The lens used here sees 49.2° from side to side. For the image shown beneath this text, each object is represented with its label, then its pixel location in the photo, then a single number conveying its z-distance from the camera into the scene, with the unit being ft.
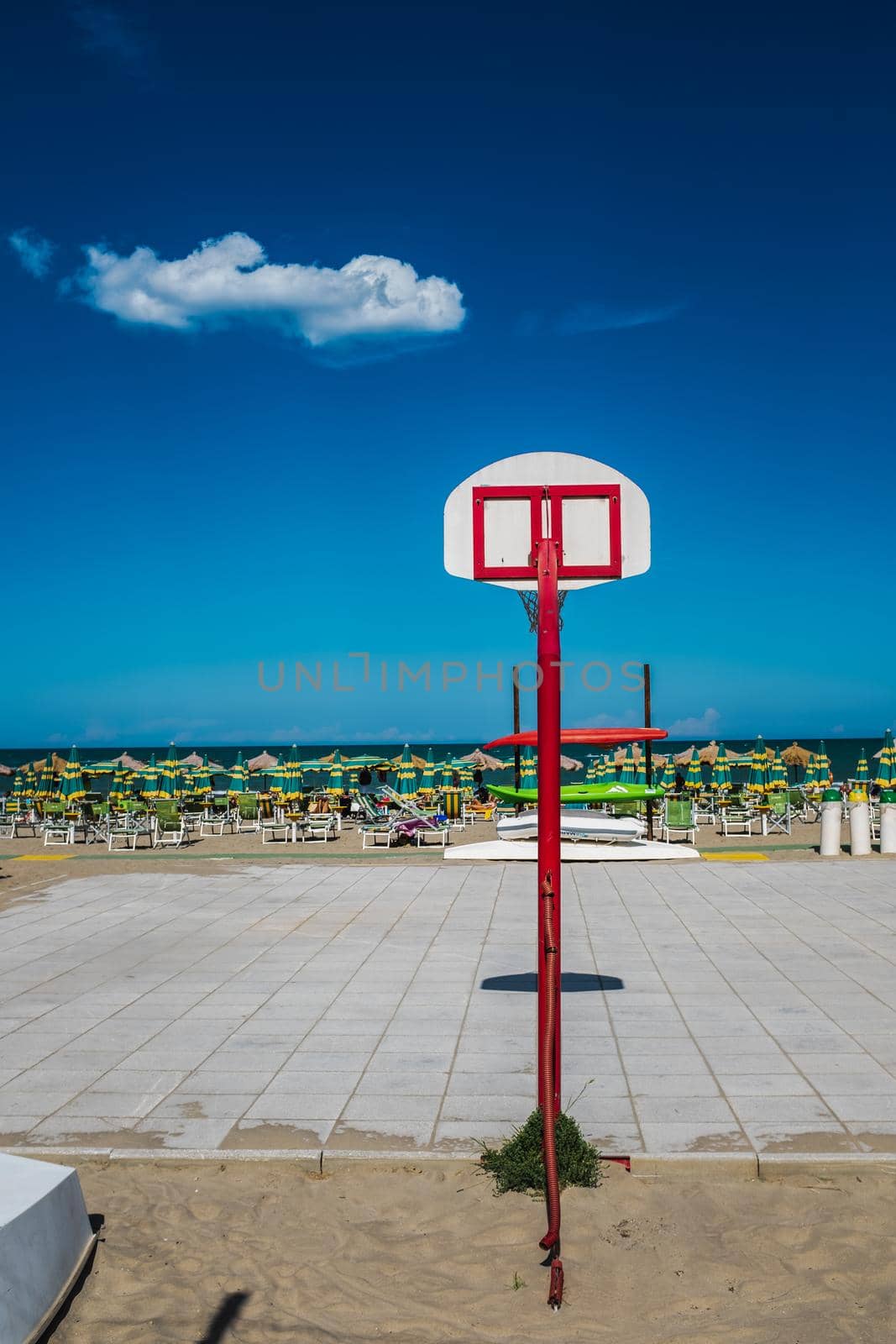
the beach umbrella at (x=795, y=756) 107.34
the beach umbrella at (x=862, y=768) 82.51
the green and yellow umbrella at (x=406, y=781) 75.10
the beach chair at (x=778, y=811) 65.92
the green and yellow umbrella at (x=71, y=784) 70.95
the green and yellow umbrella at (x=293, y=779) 72.76
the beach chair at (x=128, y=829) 60.90
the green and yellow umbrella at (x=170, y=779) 74.69
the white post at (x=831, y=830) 48.49
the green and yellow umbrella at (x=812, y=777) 86.38
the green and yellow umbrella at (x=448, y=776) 82.48
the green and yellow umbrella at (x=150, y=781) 75.46
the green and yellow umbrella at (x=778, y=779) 77.10
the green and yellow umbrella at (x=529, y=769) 80.29
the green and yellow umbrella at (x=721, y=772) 80.79
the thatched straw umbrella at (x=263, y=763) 114.42
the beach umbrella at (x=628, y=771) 78.26
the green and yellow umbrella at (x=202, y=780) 84.38
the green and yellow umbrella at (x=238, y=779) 80.84
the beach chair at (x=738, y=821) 64.11
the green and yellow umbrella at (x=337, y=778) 73.55
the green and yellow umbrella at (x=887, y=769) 64.23
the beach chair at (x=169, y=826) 60.70
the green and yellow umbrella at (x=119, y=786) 78.05
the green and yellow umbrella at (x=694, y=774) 86.53
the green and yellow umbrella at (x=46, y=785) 75.87
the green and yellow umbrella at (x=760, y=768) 77.15
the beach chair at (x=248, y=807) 70.08
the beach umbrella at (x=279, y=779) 73.80
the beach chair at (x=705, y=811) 74.79
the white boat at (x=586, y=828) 50.52
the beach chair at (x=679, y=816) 60.29
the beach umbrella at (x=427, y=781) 78.02
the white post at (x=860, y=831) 46.85
